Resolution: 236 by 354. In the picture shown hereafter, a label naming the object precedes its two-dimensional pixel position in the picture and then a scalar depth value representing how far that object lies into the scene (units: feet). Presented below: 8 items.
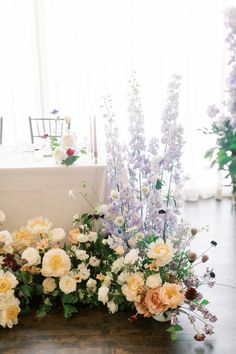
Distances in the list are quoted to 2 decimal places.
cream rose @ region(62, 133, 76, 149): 6.69
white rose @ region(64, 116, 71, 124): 7.36
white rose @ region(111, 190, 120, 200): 5.96
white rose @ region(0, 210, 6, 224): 6.71
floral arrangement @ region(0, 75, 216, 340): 5.81
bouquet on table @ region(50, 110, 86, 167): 6.68
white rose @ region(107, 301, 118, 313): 6.32
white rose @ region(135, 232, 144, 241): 6.05
